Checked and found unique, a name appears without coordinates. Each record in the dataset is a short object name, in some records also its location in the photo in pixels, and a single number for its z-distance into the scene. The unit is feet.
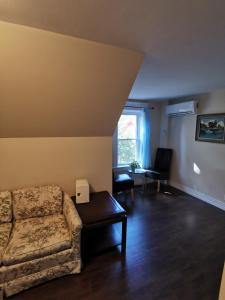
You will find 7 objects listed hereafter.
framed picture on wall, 10.94
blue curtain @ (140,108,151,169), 14.92
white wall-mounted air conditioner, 12.39
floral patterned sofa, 5.31
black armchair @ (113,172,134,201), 11.71
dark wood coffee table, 6.51
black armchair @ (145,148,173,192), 13.86
